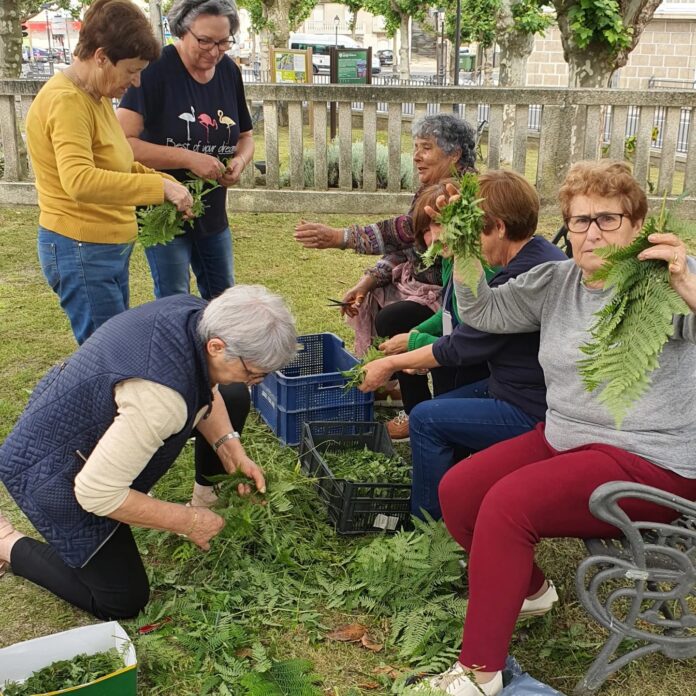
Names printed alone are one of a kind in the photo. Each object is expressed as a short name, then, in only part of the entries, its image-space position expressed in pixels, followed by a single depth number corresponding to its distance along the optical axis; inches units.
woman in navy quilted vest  96.1
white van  1682.5
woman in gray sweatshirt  90.9
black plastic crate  126.9
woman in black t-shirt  151.1
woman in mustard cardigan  125.9
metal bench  85.0
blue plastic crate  152.2
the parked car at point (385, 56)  2320.4
